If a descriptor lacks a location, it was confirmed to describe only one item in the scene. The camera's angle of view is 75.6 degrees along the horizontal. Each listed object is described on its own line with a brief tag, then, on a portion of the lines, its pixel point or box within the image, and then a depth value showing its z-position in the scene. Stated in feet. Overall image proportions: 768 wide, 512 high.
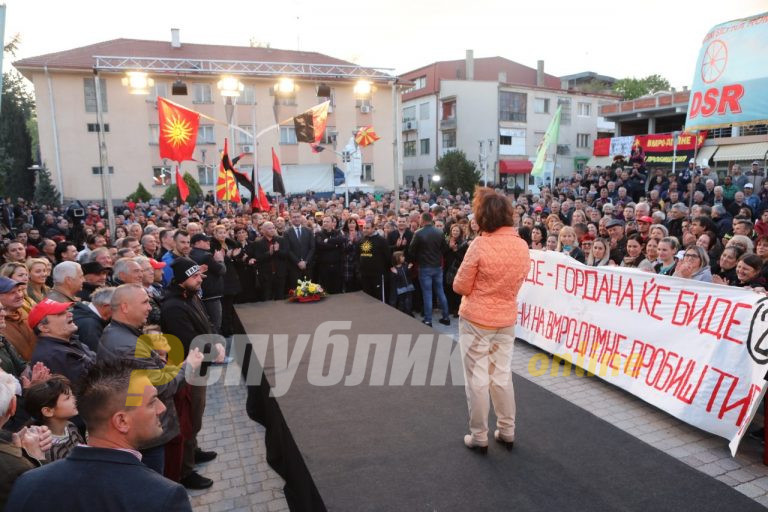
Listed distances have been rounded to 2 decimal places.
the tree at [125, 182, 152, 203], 87.69
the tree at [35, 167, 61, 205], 91.25
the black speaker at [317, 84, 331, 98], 50.56
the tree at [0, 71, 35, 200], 108.47
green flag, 58.75
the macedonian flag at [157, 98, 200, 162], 41.86
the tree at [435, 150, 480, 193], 117.70
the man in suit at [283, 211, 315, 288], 29.48
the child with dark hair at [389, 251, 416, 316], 29.35
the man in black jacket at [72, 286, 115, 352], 12.89
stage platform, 9.82
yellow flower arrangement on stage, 24.89
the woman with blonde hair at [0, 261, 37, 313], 14.94
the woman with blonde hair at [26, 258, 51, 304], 17.34
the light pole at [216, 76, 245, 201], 42.79
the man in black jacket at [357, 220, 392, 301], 29.58
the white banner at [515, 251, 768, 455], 14.40
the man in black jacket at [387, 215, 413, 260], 30.94
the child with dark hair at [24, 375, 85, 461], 9.08
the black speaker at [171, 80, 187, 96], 45.55
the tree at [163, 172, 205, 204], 87.04
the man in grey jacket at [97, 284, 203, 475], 10.52
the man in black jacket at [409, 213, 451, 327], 27.91
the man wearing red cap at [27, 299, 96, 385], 11.00
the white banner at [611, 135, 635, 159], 111.75
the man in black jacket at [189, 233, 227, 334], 21.54
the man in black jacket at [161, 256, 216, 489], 13.42
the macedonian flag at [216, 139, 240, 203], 48.03
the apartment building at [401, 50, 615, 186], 134.62
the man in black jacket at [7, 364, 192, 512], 5.16
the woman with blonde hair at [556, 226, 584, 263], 23.46
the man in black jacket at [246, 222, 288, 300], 28.43
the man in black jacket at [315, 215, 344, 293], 30.60
